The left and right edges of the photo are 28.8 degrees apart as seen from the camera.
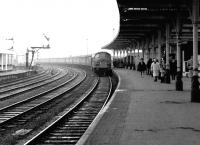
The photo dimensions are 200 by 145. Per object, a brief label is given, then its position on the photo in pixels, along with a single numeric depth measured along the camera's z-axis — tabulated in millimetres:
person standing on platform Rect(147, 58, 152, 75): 34397
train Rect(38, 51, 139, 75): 45438
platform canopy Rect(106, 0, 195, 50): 19345
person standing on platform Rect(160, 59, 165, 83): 26341
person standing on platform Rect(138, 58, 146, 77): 34875
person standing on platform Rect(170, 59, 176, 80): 28891
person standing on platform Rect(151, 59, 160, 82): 25516
